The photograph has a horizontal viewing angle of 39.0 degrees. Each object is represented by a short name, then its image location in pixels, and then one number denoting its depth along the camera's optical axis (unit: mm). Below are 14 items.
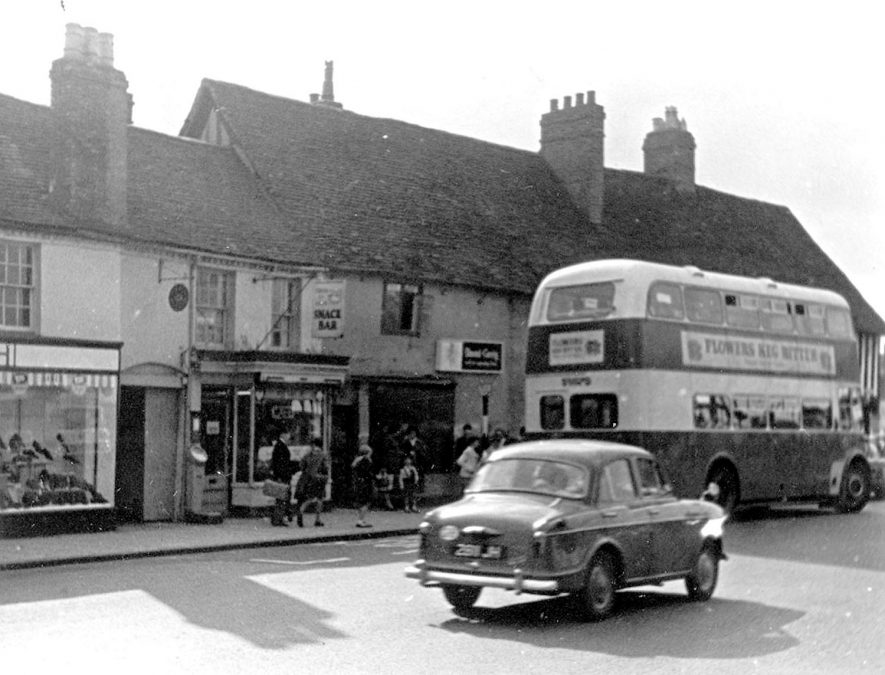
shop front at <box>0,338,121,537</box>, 20344
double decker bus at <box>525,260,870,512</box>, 21578
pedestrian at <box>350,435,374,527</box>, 22797
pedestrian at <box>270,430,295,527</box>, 24328
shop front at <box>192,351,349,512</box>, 24359
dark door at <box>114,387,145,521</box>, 23609
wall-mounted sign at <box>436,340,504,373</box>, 30125
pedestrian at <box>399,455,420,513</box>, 26250
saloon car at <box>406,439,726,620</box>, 11281
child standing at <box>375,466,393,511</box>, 26891
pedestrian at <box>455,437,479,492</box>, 25609
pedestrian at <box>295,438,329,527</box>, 22281
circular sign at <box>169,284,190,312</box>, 23969
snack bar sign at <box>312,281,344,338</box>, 25156
